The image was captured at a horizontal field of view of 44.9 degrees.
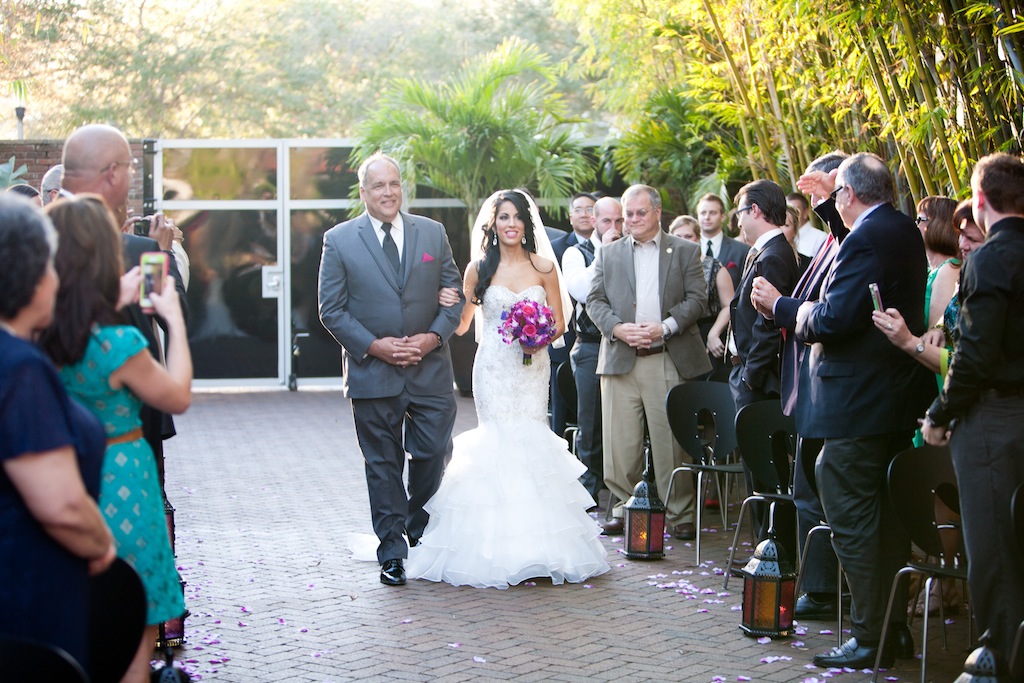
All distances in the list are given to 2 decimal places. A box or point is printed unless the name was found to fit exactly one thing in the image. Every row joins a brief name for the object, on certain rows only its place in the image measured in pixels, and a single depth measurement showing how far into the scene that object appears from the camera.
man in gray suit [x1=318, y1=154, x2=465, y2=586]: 6.96
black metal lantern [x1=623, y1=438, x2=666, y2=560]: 7.32
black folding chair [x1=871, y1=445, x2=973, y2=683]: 4.80
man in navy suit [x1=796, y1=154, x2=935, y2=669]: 5.23
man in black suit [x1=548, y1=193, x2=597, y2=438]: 9.88
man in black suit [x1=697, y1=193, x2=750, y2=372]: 9.36
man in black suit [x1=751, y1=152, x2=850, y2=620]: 5.66
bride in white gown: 6.87
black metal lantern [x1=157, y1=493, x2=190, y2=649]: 5.29
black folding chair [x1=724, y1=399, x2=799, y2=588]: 6.38
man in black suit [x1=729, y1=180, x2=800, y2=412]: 6.65
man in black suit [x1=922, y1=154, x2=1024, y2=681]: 4.41
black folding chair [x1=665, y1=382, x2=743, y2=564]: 7.27
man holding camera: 4.46
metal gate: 18.05
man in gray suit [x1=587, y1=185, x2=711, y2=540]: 8.20
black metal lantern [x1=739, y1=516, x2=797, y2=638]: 5.59
